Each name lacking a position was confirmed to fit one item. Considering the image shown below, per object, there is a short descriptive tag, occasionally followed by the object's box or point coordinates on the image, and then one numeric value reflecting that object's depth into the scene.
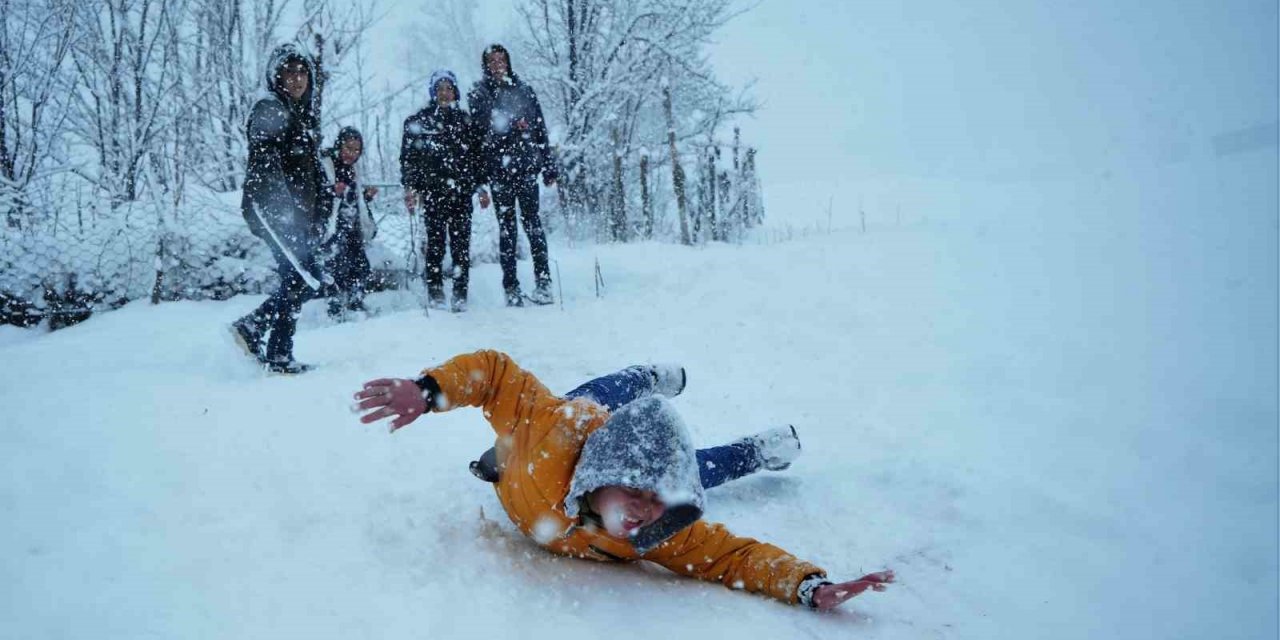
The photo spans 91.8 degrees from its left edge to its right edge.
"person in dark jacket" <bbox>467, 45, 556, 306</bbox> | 4.57
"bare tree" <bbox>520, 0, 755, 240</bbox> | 9.84
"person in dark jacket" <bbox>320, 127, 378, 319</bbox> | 4.50
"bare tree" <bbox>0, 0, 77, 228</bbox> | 5.16
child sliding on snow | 1.54
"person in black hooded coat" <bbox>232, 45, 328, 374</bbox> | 3.14
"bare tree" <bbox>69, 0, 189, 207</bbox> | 5.64
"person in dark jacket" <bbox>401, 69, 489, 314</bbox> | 4.50
